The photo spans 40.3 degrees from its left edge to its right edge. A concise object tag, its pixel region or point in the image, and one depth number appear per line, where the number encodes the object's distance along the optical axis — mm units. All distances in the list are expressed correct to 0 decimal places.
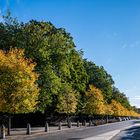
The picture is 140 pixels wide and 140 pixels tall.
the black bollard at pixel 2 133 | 16496
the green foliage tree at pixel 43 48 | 24454
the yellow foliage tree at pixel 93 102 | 38776
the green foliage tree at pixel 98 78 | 51821
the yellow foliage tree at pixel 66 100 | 29458
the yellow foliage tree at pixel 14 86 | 18007
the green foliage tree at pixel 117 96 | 70138
